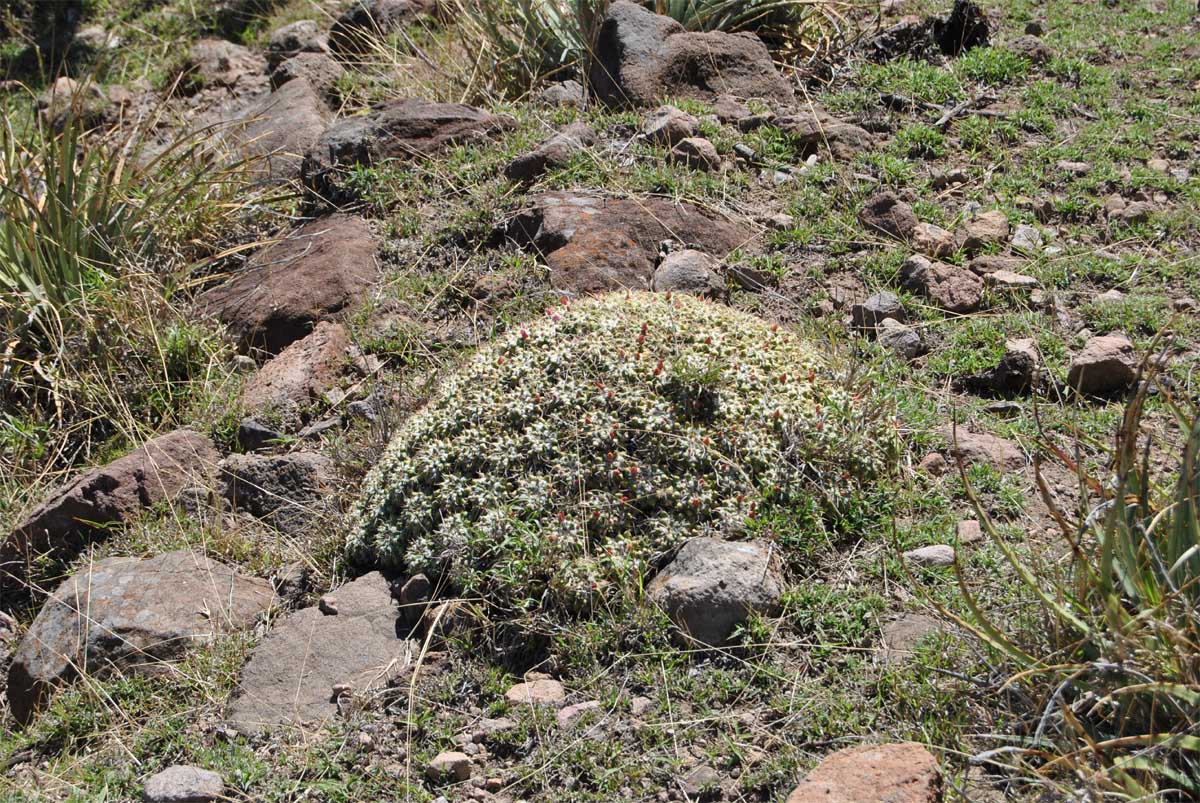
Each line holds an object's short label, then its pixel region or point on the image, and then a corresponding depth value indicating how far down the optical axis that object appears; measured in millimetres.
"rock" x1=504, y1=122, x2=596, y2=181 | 5539
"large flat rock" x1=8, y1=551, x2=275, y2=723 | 3695
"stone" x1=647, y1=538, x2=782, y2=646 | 3209
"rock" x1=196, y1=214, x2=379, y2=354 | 5156
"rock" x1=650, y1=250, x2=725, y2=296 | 4695
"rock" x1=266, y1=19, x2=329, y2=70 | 8250
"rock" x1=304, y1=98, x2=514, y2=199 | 5941
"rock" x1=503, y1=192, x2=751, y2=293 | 4836
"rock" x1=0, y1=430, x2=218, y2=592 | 4344
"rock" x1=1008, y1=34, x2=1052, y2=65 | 6180
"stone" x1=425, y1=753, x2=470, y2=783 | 3020
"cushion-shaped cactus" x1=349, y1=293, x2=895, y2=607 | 3453
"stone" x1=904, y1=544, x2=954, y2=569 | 3350
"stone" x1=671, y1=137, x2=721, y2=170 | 5492
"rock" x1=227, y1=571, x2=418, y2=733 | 3365
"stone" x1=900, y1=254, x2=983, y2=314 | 4602
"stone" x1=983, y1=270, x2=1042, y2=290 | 4629
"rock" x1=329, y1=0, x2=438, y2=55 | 7773
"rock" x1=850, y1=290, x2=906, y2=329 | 4551
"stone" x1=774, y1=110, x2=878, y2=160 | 5598
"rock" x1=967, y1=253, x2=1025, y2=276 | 4762
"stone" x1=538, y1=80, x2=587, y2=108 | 6261
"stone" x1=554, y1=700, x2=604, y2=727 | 3100
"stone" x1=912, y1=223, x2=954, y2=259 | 4867
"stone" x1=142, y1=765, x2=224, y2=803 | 3041
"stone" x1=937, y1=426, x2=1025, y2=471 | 3771
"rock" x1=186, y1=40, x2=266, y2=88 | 8531
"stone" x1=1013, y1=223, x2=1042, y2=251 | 4848
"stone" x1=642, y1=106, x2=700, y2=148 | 5617
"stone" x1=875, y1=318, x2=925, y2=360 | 4379
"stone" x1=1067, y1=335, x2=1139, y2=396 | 4031
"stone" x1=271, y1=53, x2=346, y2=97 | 7273
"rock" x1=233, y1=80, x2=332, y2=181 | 6324
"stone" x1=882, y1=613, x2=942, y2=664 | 3072
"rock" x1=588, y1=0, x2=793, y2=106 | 6113
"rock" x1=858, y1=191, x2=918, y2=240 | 4992
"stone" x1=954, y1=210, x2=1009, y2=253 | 4875
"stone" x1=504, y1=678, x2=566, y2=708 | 3180
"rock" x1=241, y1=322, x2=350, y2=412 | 4742
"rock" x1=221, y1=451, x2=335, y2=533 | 4281
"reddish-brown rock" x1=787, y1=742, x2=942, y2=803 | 2500
